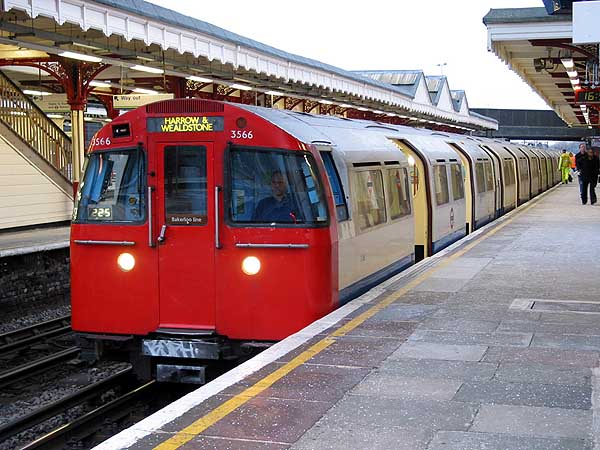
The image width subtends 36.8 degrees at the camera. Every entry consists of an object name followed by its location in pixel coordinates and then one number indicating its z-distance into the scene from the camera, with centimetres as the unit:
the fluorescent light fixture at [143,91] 2316
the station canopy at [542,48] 1523
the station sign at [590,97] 2266
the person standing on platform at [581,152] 2303
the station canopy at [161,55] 1460
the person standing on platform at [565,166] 4294
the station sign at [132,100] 1714
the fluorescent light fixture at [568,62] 1872
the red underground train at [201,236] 743
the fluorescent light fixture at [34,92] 2604
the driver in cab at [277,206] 740
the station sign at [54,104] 2156
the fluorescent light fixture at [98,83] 2245
